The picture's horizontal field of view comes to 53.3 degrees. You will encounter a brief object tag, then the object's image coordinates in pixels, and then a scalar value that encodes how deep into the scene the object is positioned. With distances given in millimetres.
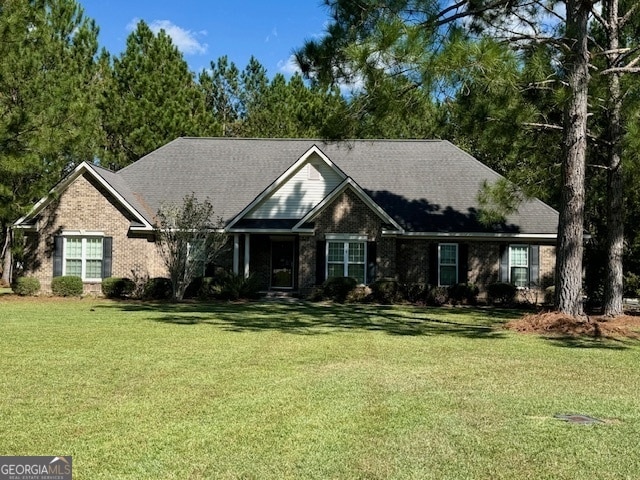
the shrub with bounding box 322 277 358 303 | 22047
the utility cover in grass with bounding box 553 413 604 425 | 6082
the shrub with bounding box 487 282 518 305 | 22250
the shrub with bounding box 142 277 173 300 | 22188
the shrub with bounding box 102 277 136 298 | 22375
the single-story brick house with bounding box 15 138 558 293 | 22812
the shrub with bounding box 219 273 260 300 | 22062
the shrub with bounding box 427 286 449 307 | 22234
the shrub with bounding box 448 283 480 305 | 22328
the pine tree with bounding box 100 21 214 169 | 35125
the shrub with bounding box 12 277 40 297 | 22203
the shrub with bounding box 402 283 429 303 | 22328
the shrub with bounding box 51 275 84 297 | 22344
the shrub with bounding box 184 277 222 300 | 22469
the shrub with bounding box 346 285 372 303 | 22203
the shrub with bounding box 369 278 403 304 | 21891
